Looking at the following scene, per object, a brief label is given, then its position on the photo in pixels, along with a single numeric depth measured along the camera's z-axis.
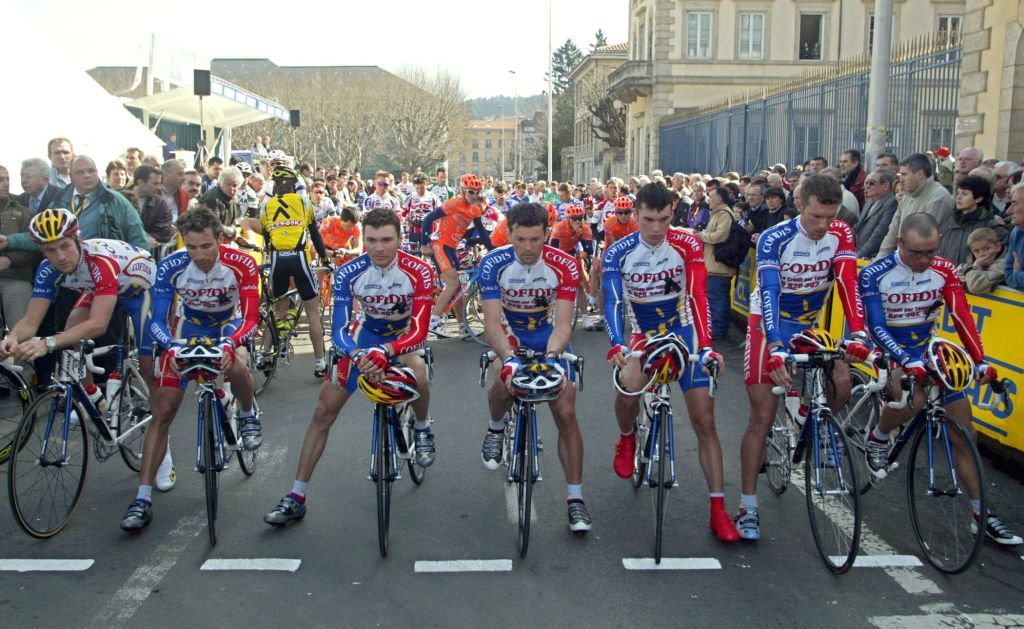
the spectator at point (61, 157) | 10.54
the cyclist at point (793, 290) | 5.49
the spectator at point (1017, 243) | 6.86
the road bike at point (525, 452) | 5.12
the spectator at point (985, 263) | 7.23
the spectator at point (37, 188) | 9.51
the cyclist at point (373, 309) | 5.62
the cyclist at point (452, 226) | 12.45
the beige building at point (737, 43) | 47.84
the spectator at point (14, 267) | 8.55
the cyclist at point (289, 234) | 9.66
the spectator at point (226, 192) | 10.84
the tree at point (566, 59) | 112.44
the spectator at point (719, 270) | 12.02
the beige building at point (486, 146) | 179.62
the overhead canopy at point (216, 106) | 24.63
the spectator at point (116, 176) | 11.66
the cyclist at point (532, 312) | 5.57
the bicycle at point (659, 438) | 5.04
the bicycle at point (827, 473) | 4.97
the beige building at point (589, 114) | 71.88
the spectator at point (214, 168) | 14.88
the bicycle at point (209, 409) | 5.32
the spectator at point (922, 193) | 8.73
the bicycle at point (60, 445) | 5.49
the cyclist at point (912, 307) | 5.36
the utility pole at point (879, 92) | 12.23
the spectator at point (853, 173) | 12.10
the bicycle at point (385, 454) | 5.20
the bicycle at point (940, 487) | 4.95
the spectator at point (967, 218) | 8.02
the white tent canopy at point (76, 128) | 13.91
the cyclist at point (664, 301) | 5.49
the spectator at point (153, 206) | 10.31
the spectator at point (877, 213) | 9.78
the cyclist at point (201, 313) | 5.72
